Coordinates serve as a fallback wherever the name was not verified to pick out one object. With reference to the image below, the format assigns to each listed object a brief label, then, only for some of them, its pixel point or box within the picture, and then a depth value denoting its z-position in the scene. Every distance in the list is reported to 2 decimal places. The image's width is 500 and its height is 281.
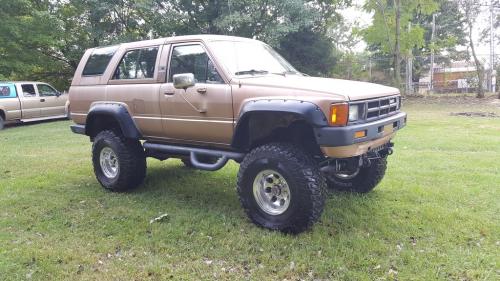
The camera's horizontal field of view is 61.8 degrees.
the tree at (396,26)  19.94
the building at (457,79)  22.72
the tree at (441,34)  28.03
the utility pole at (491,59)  21.45
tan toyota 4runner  3.95
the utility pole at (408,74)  23.00
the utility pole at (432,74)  23.87
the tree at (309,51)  20.83
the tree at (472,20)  20.03
